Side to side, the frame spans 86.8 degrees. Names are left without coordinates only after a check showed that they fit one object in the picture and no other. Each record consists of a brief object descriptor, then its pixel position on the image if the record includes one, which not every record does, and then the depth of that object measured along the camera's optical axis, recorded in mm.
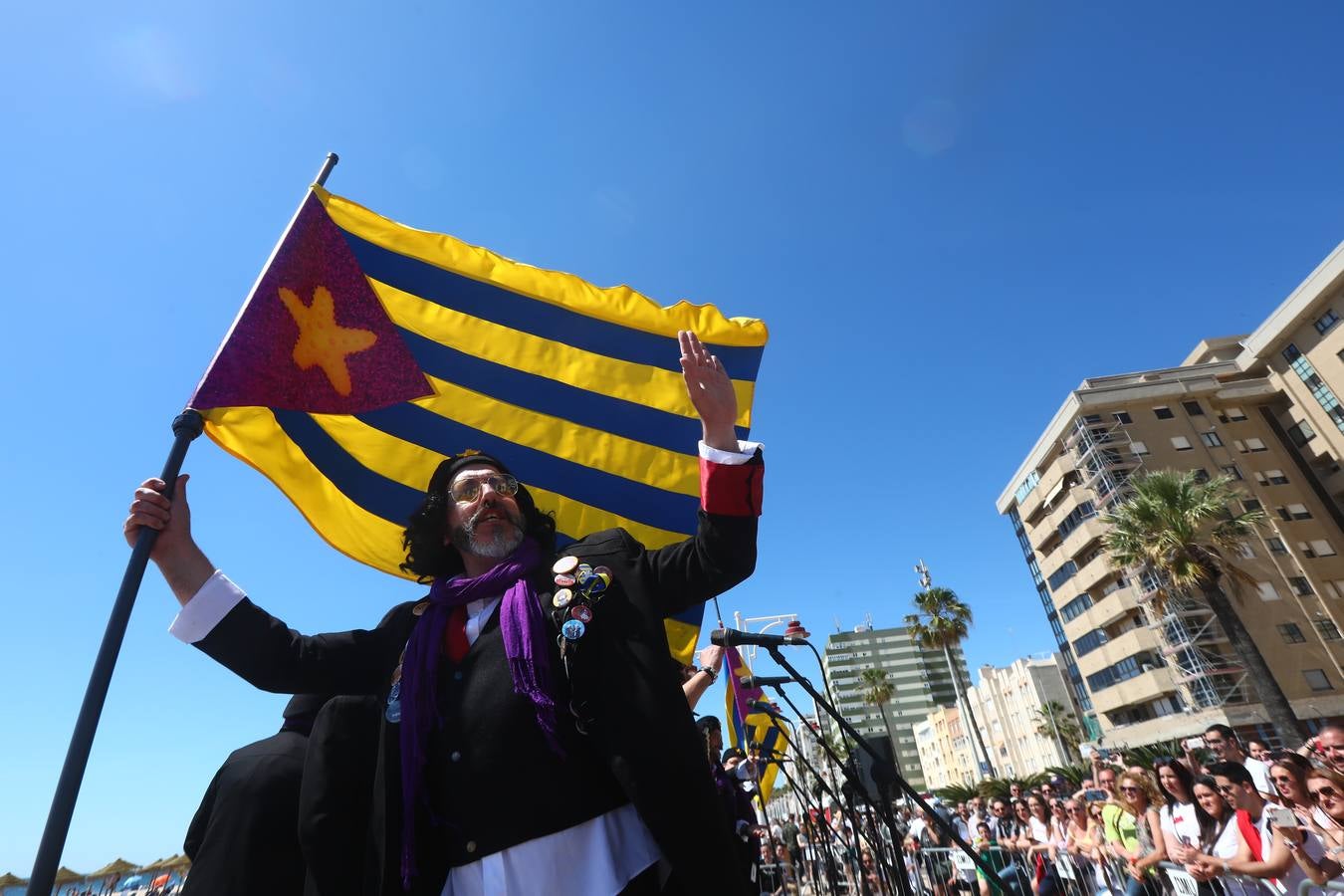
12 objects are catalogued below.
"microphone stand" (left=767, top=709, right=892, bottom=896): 4020
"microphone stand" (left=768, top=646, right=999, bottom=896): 2492
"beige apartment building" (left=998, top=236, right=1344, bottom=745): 38469
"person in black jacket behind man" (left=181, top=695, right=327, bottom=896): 2041
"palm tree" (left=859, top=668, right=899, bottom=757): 56969
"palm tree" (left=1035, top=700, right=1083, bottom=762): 57094
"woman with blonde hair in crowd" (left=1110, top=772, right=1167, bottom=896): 6512
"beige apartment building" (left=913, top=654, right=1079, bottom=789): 63531
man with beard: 1668
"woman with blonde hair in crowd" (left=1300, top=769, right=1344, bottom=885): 4727
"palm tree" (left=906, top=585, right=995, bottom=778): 42312
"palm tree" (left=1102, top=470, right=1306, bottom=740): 28000
